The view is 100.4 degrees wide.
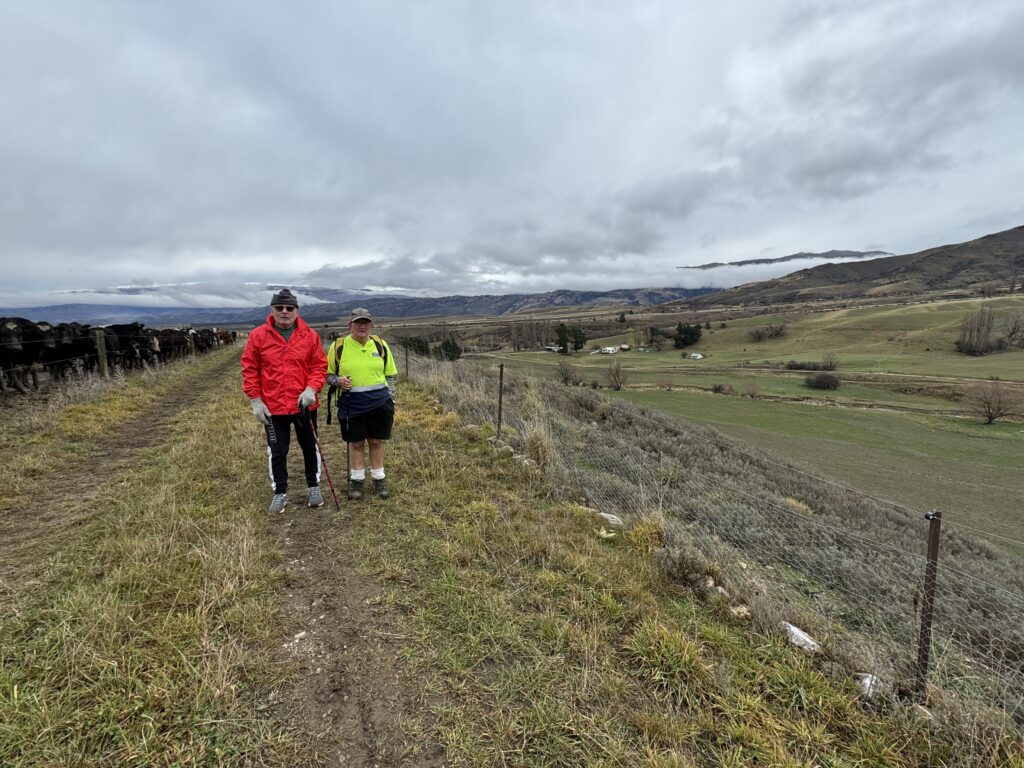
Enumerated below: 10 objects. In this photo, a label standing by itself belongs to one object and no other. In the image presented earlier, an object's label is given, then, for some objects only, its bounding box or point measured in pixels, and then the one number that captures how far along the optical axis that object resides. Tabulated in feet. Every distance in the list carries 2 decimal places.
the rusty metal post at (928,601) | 8.20
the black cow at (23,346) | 30.60
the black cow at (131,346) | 43.68
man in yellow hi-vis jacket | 14.75
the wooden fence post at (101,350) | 37.55
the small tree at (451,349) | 144.57
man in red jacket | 13.44
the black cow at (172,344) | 60.57
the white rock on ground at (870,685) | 7.89
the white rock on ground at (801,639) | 9.00
